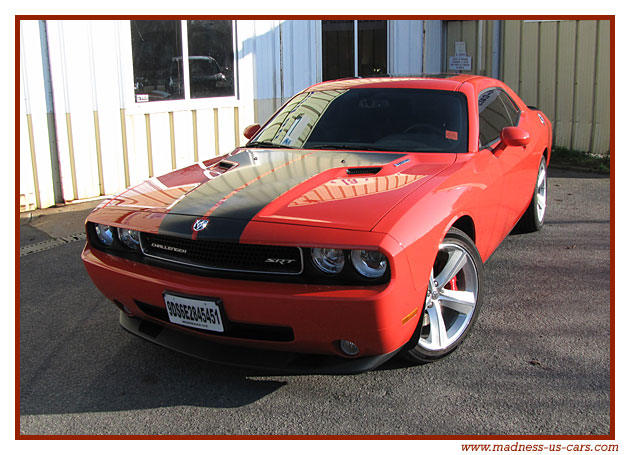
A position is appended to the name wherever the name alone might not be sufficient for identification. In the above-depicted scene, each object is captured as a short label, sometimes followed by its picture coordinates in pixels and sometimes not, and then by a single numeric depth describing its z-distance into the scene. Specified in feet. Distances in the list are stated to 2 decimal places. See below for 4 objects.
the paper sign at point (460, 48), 36.78
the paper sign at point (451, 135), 13.46
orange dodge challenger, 9.23
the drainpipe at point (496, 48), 34.55
